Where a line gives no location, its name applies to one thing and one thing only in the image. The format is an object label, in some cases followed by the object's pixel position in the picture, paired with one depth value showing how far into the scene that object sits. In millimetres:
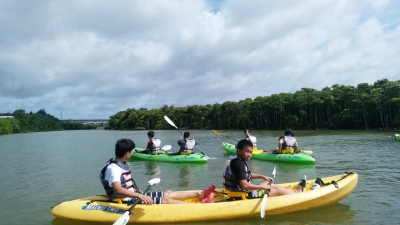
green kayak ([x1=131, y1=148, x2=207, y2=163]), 13258
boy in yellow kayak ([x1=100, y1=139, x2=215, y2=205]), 5086
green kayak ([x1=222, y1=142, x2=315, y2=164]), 12133
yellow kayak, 5492
